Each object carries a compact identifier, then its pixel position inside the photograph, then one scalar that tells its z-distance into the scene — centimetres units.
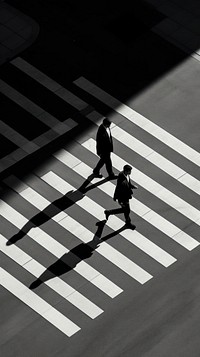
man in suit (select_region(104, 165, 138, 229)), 2964
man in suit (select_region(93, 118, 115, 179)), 3125
